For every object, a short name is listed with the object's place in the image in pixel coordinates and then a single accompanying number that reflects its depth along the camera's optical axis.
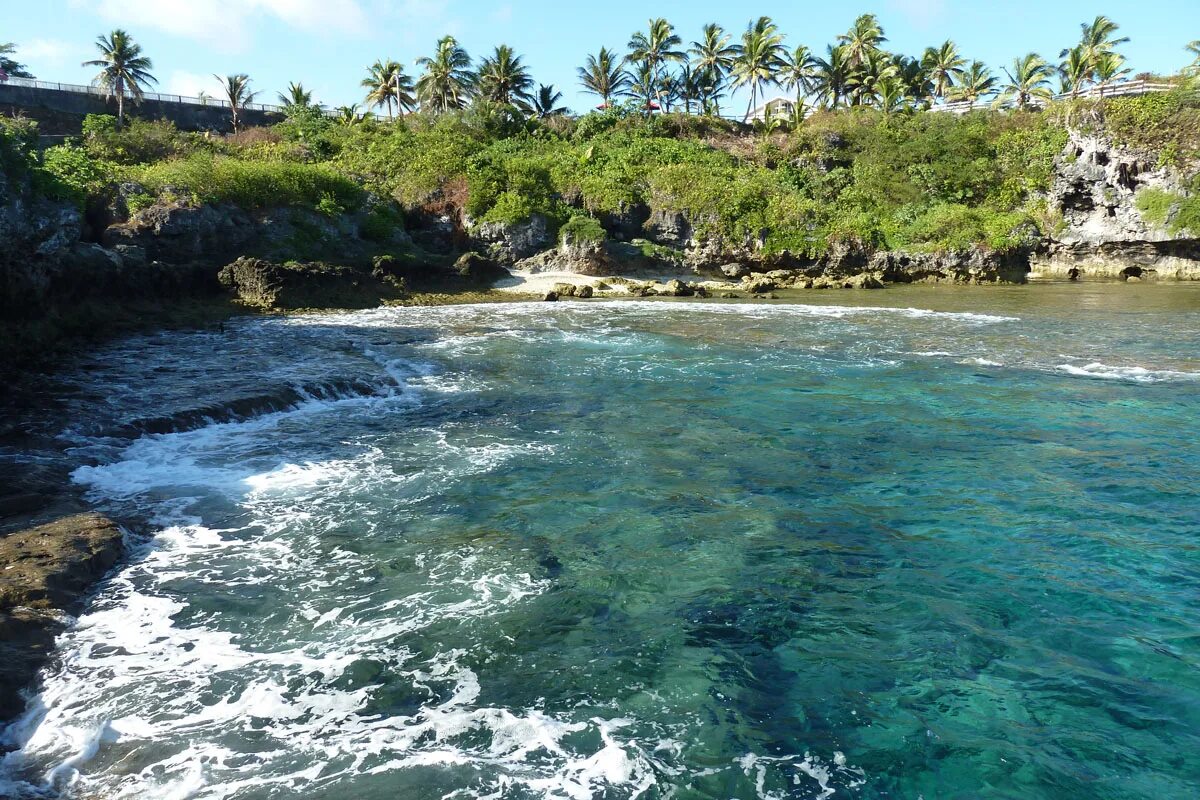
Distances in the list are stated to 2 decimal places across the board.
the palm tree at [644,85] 54.34
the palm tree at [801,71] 54.66
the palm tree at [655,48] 53.12
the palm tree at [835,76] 53.34
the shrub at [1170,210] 33.56
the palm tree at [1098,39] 45.06
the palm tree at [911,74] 53.97
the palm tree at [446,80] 47.38
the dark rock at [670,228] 37.50
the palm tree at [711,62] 54.28
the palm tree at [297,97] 49.72
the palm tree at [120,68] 40.25
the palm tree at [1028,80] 46.03
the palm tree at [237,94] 45.62
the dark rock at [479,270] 31.42
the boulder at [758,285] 31.81
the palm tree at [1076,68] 44.69
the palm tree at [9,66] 40.69
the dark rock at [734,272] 35.89
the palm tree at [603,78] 53.72
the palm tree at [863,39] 53.25
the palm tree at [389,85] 49.69
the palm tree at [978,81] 56.75
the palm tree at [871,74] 51.31
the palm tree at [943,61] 56.97
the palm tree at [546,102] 52.44
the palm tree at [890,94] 47.78
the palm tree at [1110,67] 44.50
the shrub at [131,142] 33.16
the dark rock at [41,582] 5.46
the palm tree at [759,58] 52.97
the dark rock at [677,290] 31.25
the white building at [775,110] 51.63
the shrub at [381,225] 31.92
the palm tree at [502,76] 50.22
